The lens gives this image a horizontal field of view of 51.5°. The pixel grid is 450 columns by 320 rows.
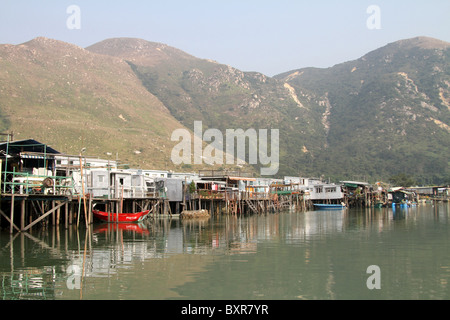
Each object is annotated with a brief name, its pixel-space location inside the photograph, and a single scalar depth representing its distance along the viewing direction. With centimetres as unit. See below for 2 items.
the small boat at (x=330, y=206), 8919
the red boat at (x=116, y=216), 4500
